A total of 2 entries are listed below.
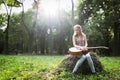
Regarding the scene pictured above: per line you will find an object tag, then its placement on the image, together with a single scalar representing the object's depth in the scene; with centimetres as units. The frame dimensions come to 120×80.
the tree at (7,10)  1824
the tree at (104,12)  1513
